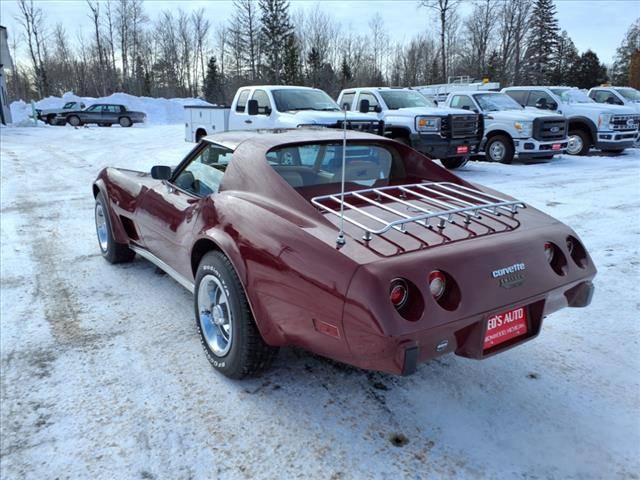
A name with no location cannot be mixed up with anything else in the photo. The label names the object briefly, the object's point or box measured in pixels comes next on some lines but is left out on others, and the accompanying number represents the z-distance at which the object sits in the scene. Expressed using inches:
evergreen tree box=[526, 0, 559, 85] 2042.3
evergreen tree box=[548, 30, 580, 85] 2079.1
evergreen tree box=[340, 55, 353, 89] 1877.5
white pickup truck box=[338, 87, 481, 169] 425.7
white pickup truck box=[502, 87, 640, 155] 553.9
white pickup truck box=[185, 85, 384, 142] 384.8
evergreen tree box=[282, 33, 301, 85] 1758.1
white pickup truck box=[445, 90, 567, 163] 491.8
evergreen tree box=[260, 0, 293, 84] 1888.5
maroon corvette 85.1
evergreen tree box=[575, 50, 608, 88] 2074.3
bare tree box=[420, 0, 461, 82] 1488.7
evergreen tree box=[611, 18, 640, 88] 2344.5
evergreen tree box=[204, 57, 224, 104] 2144.4
